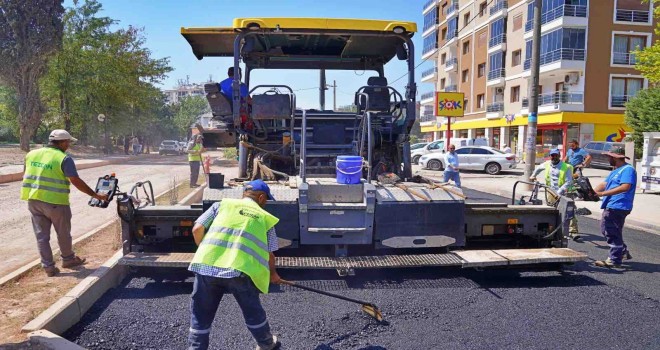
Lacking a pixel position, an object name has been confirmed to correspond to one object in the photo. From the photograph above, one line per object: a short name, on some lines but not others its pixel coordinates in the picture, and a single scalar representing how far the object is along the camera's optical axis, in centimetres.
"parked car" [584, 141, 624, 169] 2528
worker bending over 322
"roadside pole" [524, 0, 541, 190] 1349
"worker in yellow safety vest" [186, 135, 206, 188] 1349
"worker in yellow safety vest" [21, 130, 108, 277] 520
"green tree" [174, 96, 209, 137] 6125
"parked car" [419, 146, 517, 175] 2280
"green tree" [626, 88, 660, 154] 2388
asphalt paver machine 496
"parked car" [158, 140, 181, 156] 4094
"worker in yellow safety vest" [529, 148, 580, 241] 807
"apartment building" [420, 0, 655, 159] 3275
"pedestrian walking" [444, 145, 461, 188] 1231
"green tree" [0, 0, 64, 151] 2355
